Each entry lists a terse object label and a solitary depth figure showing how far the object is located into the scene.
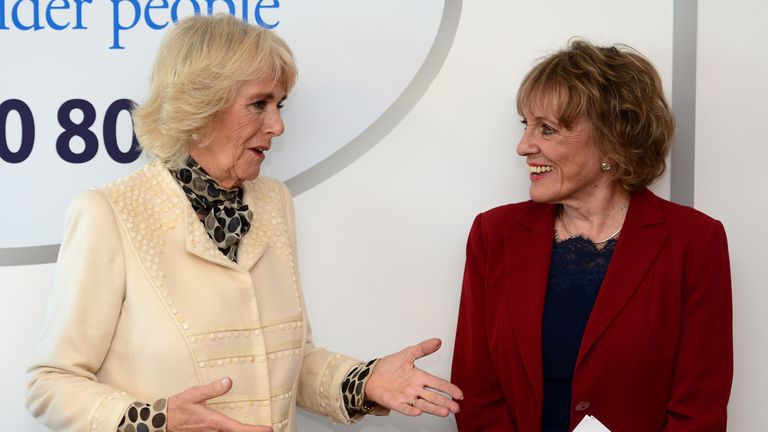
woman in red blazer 2.34
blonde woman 2.03
